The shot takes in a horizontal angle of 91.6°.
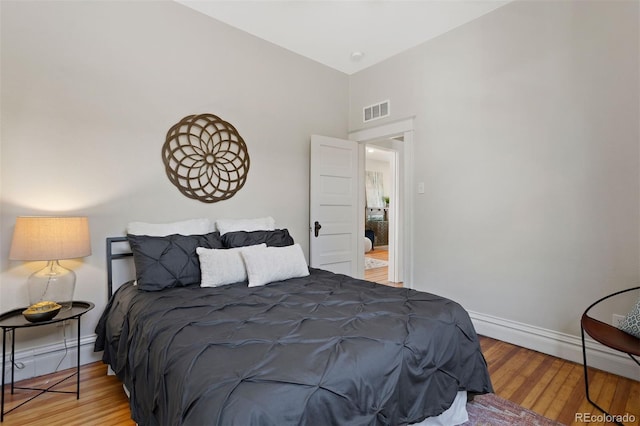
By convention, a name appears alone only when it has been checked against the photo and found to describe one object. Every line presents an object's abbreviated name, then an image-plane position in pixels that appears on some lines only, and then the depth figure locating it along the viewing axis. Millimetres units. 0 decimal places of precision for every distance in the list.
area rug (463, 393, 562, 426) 1676
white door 3648
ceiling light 3638
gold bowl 1807
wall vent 3742
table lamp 1877
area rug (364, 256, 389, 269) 6153
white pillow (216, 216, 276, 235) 2854
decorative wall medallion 2779
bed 991
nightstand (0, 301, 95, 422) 1774
